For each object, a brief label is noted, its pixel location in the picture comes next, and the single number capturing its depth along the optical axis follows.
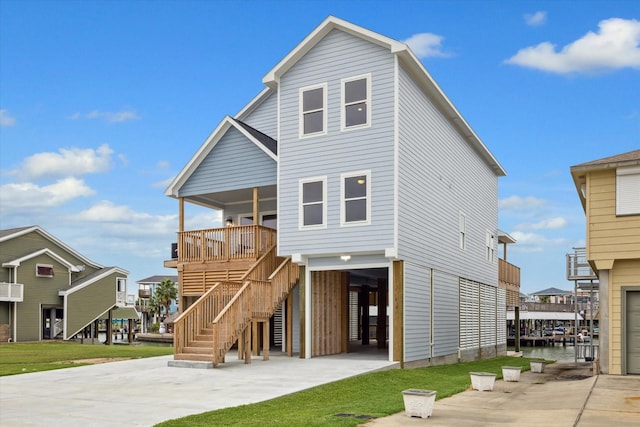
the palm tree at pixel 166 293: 93.75
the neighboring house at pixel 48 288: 45.56
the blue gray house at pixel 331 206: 18.94
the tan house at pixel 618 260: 16.52
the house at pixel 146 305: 99.25
